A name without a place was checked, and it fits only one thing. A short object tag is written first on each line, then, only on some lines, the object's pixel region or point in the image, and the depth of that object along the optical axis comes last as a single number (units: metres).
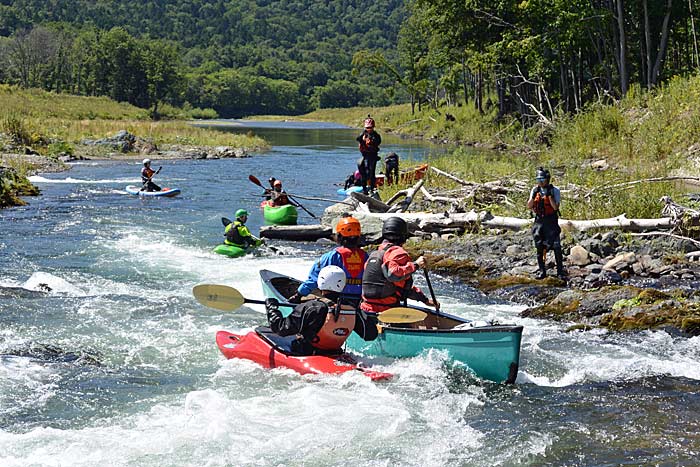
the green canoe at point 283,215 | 18.06
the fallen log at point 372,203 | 16.58
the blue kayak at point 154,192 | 22.64
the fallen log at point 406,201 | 16.92
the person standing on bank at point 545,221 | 11.41
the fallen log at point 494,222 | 12.95
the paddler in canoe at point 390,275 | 8.15
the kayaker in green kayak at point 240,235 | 14.88
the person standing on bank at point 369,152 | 17.76
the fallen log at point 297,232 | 16.62
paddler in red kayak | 7.89
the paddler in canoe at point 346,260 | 8.07
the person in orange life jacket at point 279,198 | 18.53
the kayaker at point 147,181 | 23.05
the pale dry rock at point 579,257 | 12.16
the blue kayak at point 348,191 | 19.33
